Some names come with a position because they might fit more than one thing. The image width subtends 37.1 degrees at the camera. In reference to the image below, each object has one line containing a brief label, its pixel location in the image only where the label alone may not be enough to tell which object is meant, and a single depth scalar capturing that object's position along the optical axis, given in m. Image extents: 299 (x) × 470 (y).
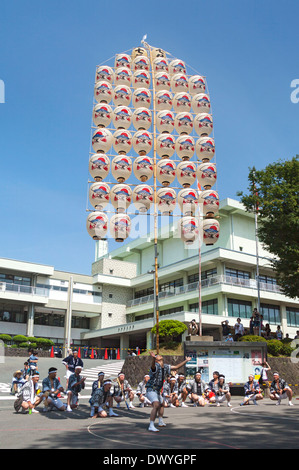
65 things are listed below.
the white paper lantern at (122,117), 18.98
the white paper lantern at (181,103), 20.16
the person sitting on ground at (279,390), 15.05
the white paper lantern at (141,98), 19.56
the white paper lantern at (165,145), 18.72
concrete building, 39.22
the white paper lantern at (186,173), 18.92
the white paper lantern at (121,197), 17.70
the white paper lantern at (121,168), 18.12
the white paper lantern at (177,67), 20.97
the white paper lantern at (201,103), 20.50
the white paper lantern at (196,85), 20.98
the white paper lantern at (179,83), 20.56
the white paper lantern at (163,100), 19.75
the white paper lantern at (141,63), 20.56
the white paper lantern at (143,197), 17.72
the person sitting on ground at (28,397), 11.89
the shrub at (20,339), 37.81
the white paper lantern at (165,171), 18.28
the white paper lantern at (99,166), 18.02
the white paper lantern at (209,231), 18.88
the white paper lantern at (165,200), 17.98
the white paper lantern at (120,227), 17.30
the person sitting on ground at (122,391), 12.17
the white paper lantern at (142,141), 18.44
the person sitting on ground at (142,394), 14.18
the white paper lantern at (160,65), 20.62
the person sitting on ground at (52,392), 12.23
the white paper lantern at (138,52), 20.97
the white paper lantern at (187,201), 18.53
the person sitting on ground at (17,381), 14.65
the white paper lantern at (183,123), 19.73
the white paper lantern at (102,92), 19.62
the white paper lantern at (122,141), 18.53
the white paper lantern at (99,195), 17.67
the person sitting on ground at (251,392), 14.70
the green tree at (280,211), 21.94
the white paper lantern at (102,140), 18.45
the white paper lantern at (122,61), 20.62
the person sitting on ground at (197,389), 14.47
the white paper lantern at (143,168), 18.12
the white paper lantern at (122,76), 20.11
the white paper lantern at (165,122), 19.27
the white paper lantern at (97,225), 17.28
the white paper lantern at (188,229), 18.25
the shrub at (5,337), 37.53
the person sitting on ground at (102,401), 11.13
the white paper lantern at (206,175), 19.20
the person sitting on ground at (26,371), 15.46
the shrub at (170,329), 21.73
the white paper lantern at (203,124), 20.09
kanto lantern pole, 15.77
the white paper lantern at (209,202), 18.97
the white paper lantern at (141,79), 20.11
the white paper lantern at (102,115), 19.09
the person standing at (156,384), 8.89
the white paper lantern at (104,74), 20.17
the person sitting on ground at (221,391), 14.40
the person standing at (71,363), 13.44
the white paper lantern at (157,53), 21.23
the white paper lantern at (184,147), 19.30
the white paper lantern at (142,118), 18.94
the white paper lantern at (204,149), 19.59
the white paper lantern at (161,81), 20.06
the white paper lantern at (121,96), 19.69
